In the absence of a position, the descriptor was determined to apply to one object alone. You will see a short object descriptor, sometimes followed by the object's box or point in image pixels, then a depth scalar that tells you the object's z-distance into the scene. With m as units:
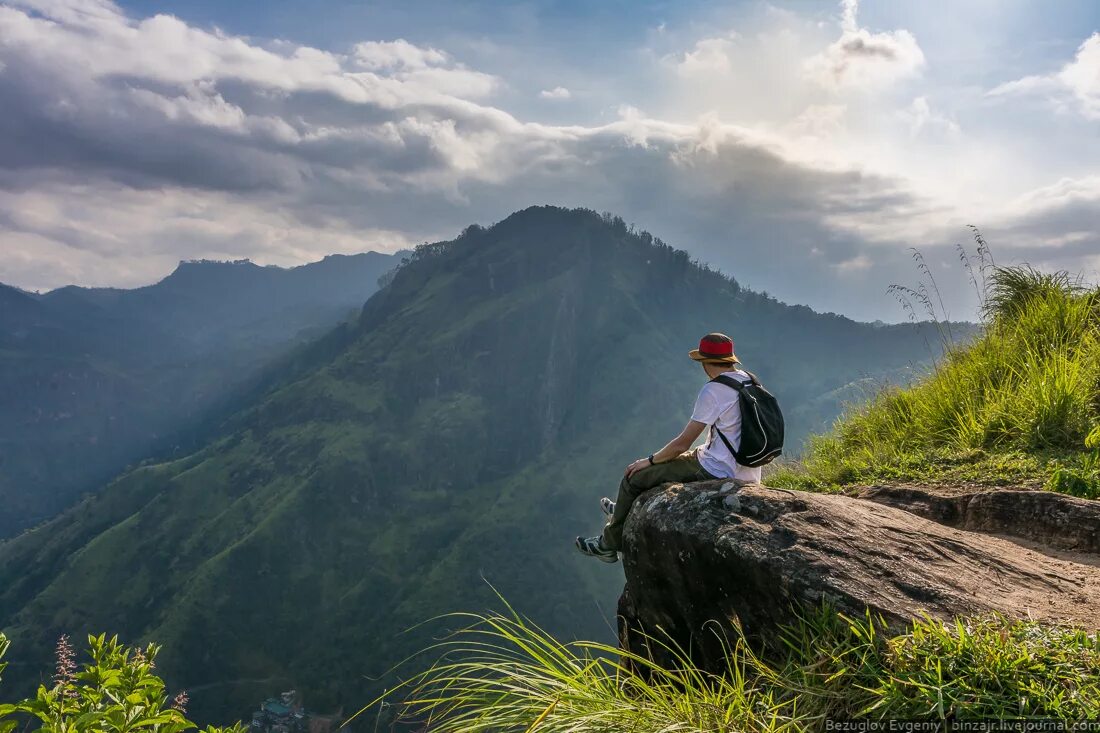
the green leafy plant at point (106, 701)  3.34
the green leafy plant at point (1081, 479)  6.89
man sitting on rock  6.71
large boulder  4.30
